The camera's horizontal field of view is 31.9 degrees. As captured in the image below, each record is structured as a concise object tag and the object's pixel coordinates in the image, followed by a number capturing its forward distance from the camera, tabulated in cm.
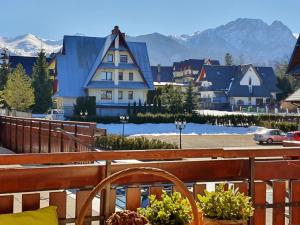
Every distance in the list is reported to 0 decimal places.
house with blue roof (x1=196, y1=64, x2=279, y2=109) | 7850
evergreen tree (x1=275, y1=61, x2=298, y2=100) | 7288
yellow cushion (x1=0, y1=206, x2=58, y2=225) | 305
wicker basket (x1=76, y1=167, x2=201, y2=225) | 285
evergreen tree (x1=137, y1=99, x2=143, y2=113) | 5262
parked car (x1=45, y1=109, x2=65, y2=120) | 4716
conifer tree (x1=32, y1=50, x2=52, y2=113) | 5638
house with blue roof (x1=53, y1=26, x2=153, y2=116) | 5269
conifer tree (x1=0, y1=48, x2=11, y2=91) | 6395
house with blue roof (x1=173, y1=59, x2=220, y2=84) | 10706
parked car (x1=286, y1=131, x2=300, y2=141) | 2759
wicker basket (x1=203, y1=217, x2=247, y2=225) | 324
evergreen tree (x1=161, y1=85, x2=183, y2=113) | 5328
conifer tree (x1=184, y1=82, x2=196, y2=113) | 5509
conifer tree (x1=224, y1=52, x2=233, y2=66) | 12838
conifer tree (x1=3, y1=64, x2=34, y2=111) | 5222
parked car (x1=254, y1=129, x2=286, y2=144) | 3559
